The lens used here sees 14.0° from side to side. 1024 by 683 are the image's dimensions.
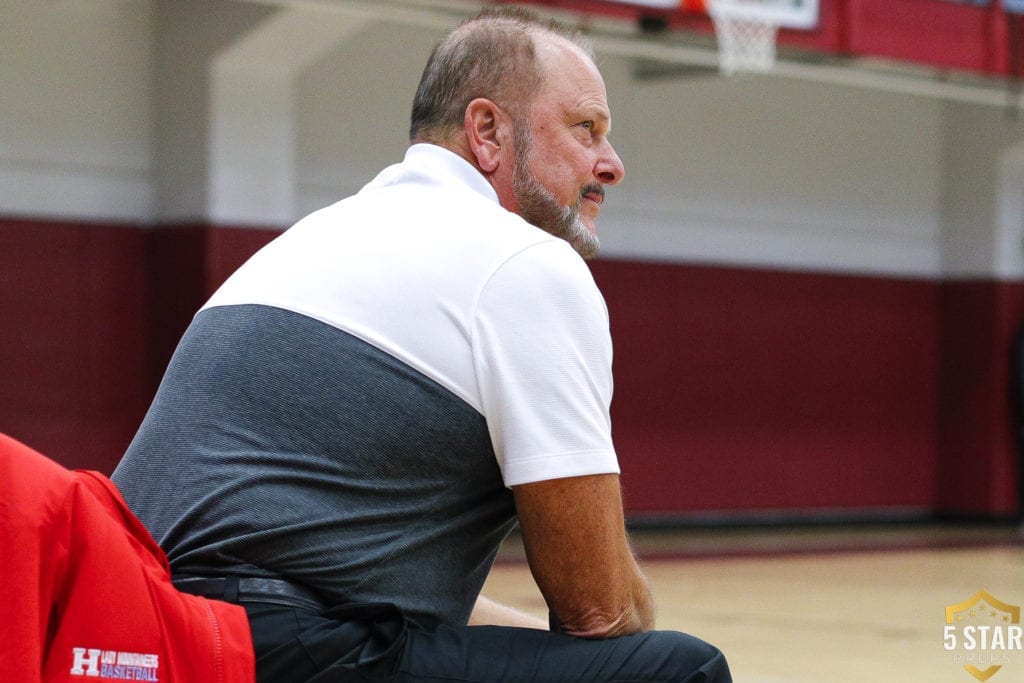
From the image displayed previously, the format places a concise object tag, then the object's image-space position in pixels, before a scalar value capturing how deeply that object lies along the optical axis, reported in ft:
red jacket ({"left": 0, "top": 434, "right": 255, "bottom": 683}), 10.93
